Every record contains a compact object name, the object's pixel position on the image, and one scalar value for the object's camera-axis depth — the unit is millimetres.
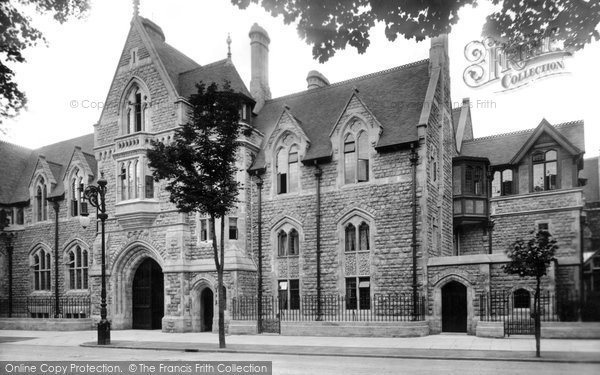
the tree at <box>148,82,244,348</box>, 17906
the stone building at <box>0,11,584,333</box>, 21562
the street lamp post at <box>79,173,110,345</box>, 19328
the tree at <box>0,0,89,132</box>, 6371
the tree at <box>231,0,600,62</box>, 6848
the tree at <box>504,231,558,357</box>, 13930
